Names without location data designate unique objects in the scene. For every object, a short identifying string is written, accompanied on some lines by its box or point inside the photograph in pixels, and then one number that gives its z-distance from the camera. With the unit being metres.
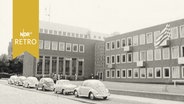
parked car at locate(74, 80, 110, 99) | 19.17
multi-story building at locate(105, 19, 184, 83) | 41.12
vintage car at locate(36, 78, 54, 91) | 29.08
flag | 22.18
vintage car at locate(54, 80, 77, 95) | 24.11
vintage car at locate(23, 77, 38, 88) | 35.02
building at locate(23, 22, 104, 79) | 61.41
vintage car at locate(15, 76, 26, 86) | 40.62
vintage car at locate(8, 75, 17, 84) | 43.61
